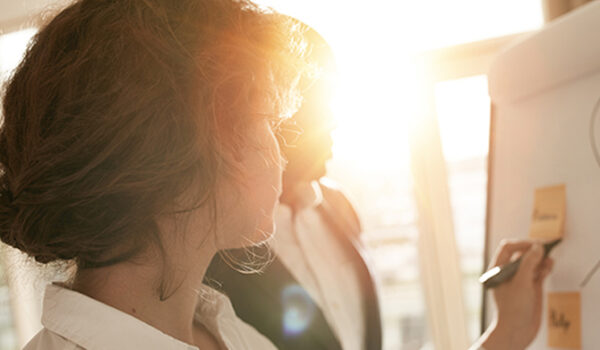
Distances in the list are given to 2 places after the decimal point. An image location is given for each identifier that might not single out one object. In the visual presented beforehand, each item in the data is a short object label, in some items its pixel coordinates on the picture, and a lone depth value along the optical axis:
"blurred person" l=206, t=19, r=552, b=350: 0.99
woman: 0.59
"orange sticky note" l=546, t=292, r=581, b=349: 0.93
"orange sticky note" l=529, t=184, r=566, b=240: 0.98
